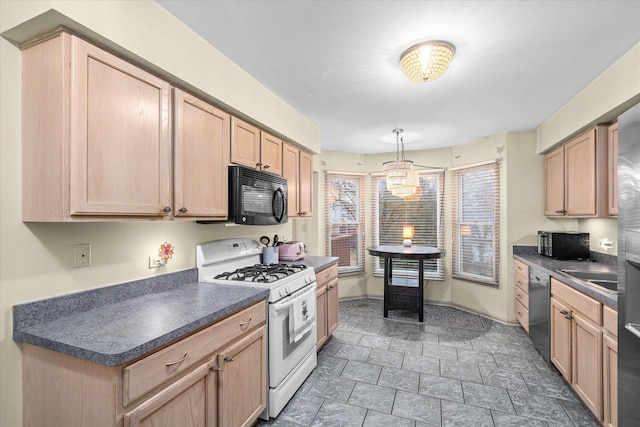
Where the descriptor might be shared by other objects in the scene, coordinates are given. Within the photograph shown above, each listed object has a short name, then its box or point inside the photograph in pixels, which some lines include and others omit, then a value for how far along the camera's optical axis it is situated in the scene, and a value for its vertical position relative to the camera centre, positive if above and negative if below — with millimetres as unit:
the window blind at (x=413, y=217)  4758 -82
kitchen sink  2190 -517
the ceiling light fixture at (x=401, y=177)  3514 +408
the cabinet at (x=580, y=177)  2572 +345
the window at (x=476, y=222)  4066 -141
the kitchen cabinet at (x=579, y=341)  1904 -930
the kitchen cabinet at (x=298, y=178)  3078 +368
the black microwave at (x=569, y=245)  3105 -341
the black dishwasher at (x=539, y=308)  2705 -919
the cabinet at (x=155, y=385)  1098 -725
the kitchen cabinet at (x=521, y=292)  3271 -917
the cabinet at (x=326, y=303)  2936 -941
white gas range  2049 -661
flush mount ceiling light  1900 +998
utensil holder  2885 -415
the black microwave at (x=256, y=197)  2164 +117
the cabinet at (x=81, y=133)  1240 +347
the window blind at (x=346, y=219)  4969 -116
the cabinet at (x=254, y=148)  2273 +538
